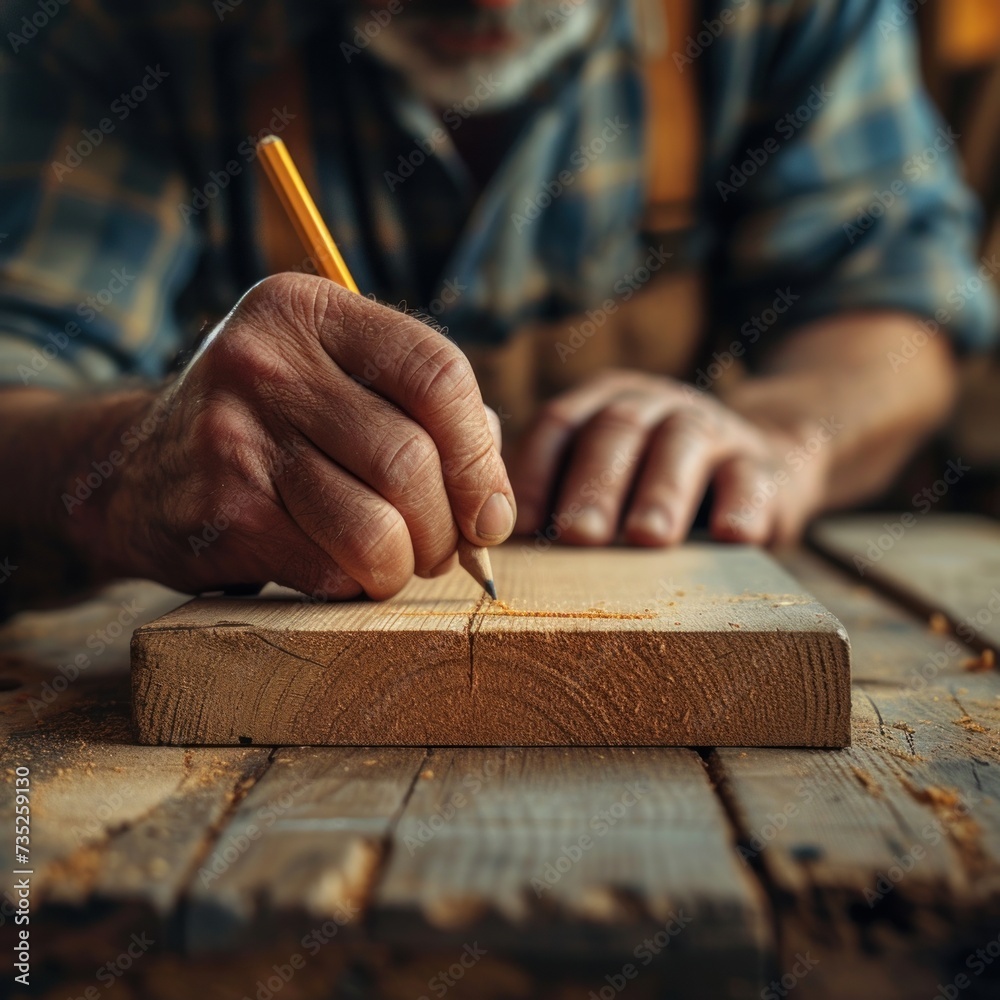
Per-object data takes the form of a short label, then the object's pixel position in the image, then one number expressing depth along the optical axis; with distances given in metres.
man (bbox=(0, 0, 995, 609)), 1.31
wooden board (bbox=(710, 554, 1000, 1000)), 0.50
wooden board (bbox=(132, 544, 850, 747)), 0.70
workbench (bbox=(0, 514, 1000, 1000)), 0.49
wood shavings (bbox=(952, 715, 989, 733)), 0.75
